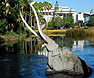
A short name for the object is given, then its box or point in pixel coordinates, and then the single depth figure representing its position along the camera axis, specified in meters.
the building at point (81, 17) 122.72
